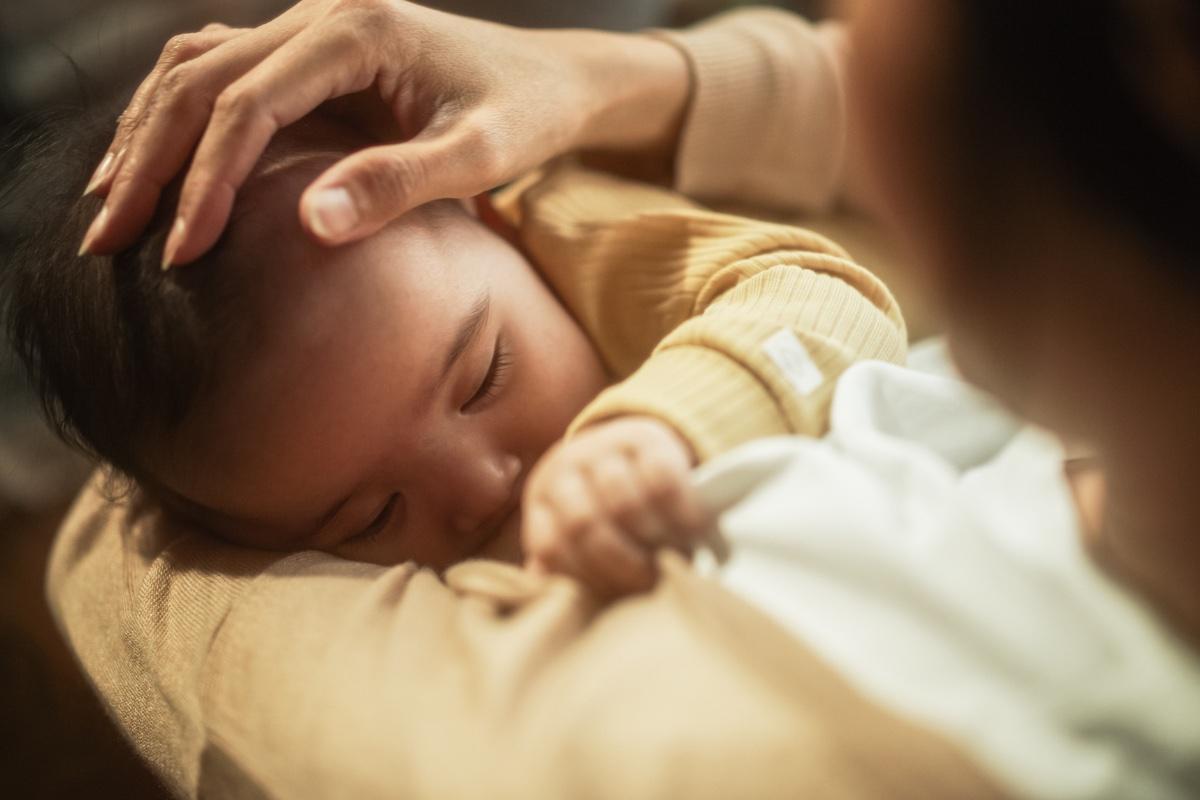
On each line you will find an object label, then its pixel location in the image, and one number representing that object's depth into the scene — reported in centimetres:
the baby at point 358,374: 58
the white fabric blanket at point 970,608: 49
